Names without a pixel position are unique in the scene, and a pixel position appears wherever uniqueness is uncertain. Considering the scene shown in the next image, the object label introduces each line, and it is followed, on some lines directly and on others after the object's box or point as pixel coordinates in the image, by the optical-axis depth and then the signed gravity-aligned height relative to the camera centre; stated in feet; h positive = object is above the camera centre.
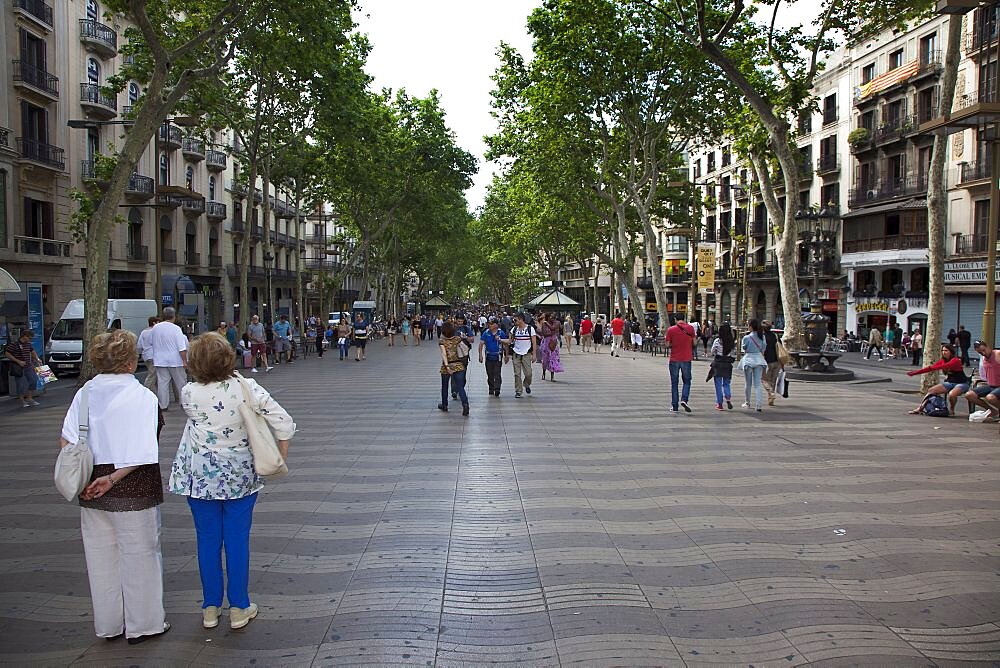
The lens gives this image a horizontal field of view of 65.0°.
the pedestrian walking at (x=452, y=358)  42.93 -3.16
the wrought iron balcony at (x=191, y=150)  134.77 +26.01
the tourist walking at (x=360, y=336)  90.07 -4.08
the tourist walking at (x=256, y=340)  73.26 -3.75
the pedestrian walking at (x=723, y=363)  42.86 -3.41
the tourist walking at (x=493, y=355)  49.90 -3.53
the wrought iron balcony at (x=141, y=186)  114.32 +16.89
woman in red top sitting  42.12 -4.16
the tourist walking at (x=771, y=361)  46.01 -3.51
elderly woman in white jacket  13.03 -3.34
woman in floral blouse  13.56 -2.83
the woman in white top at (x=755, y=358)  43.24 -3.11
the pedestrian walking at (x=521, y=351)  52.13 -3.34
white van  74.18 -2.66
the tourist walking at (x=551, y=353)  63.52 -4.32
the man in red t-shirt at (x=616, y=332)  101.98 -4.08
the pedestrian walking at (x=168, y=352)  39.78 -2.64
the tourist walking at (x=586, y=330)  109.50 -4.08
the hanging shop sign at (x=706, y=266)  92.79 +4.21
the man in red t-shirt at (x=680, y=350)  42.88 -2.68
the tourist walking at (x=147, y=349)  40.01 -2.51
